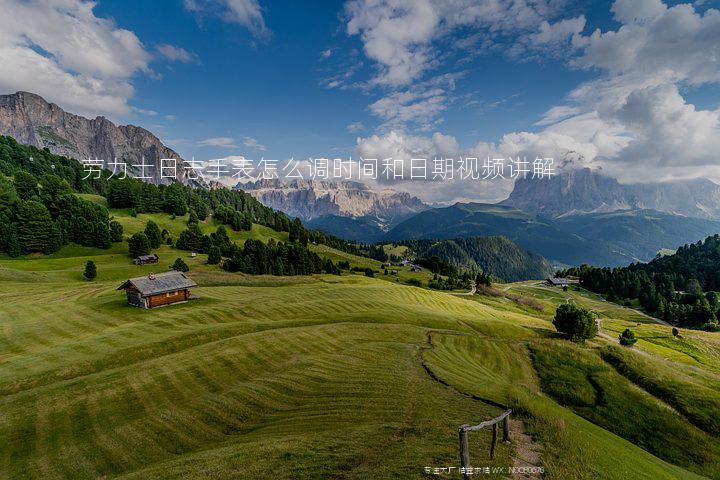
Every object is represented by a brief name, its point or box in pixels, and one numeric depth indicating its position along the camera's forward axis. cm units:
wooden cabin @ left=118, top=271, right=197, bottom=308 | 5456
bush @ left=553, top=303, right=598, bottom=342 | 5750
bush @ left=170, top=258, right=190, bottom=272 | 10131
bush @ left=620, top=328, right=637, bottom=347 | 7361
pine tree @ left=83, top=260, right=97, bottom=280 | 8669
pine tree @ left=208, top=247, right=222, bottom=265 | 12269
